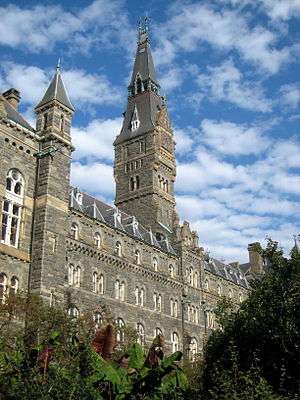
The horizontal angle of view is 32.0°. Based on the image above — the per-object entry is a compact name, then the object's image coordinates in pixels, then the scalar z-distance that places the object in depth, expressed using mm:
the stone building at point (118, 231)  31938
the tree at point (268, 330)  22938
